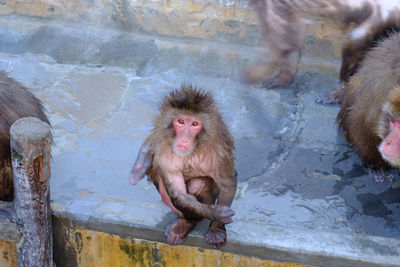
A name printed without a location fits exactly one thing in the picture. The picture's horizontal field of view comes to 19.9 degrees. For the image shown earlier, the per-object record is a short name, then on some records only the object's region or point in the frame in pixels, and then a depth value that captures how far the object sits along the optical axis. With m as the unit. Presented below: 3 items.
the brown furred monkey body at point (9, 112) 7.12
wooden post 6.25
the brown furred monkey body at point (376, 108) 7.75
